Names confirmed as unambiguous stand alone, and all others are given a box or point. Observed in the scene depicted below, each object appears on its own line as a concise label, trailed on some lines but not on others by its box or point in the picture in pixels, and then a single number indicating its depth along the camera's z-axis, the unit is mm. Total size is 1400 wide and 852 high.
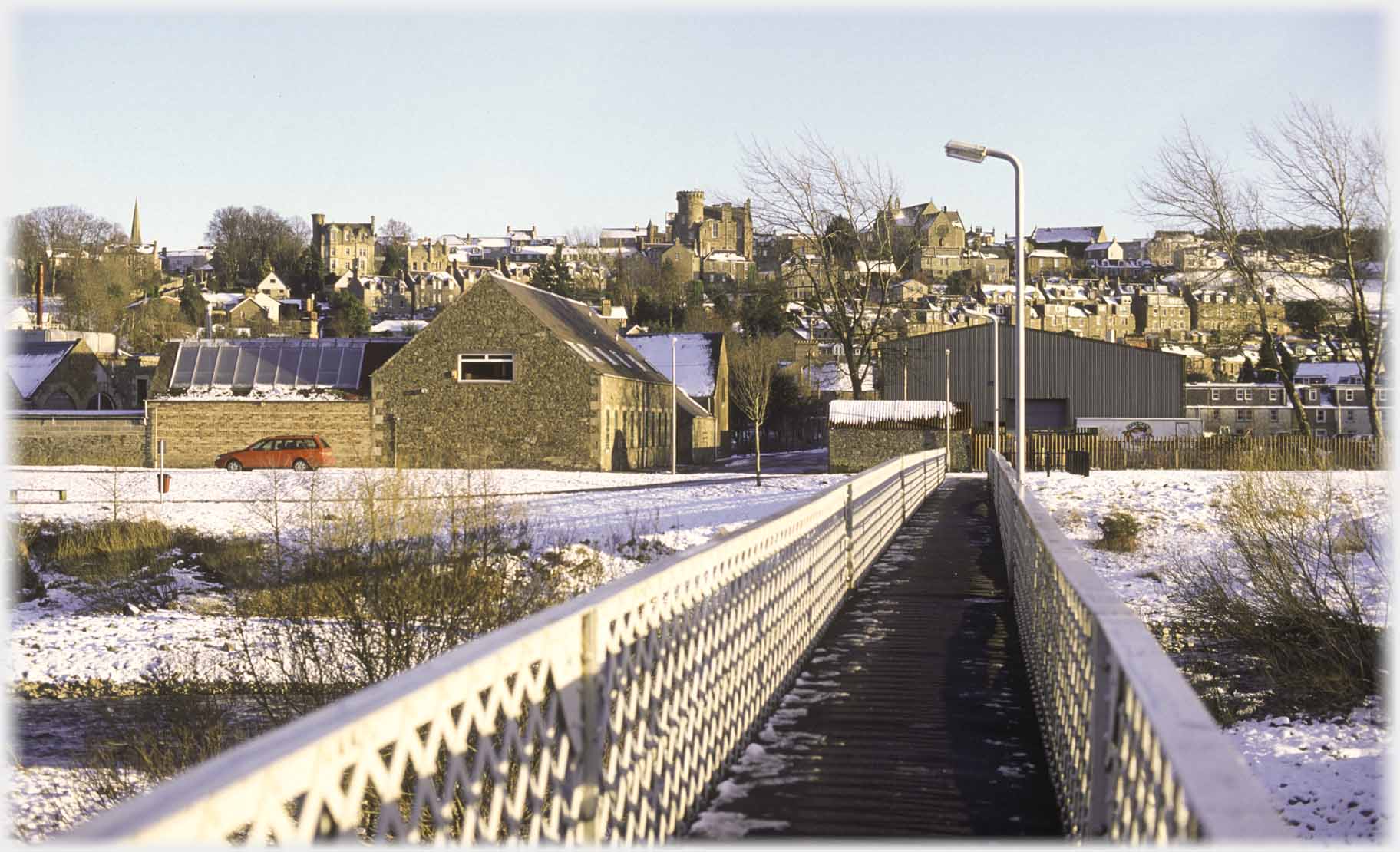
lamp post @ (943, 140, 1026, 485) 20297
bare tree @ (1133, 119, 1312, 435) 51594
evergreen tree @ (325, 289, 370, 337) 105375
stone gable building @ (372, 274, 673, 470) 50438
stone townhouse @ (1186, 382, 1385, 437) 101188
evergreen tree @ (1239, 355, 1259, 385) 111250
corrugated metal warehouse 63188
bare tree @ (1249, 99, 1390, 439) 49031
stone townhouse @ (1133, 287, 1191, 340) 192625
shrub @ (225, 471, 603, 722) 21031
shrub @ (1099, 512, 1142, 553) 31500
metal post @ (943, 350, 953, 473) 51250
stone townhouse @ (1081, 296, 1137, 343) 183125
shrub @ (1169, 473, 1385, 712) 19453
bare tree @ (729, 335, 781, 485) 56156
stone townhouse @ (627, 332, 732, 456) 72562
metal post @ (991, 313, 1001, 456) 35194
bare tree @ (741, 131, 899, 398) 55625
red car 48594
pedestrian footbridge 2807
